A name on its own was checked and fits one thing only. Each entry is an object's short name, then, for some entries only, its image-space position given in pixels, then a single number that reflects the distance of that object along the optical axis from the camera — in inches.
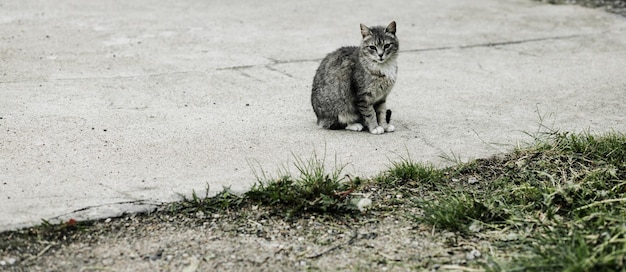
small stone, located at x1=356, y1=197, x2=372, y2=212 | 149.6
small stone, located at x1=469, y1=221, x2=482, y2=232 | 141.6
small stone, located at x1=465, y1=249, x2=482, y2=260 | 133.1
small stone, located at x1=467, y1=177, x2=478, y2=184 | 164.2
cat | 196.5
